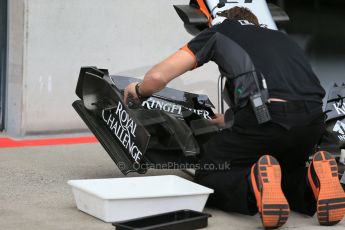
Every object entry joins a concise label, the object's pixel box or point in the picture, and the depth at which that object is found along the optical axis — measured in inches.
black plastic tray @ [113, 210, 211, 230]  299.9
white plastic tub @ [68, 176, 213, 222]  319.6
